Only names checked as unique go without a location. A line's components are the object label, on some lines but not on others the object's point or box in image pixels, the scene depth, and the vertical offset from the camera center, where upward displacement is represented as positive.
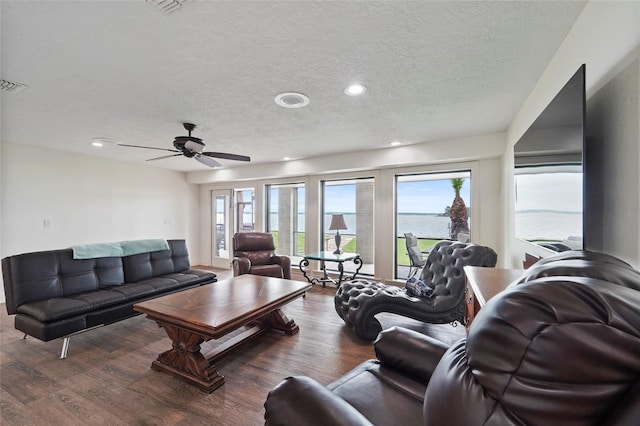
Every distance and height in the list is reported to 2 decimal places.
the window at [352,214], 5.19 +0.00
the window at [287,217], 5.97 -0.08
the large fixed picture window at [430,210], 4.32 +0.08
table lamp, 4.95 -0.20
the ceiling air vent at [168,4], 1.38 +1.10
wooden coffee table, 2.04 -0.85
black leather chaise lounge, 2.69 -0.90
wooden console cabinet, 1.50 -0.44
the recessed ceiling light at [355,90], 2.31 +1.12
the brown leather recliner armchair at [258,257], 4.26 -0.76
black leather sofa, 2.45 -0.88
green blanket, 3.17 -0.47
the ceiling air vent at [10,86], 2.23 +1.10
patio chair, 4.28 -0.61
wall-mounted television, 1.24 +0.24
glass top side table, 4.49 -0.83
